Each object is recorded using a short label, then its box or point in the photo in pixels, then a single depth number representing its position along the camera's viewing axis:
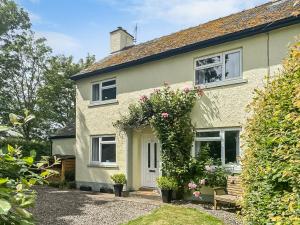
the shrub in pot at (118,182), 10.40
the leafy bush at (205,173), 8.42
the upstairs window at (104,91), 11.79
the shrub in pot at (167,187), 8.81
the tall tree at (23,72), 22.51
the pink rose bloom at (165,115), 9.18
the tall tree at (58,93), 25.32
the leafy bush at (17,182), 1.12
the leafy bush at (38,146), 16.99
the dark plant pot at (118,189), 10.39
